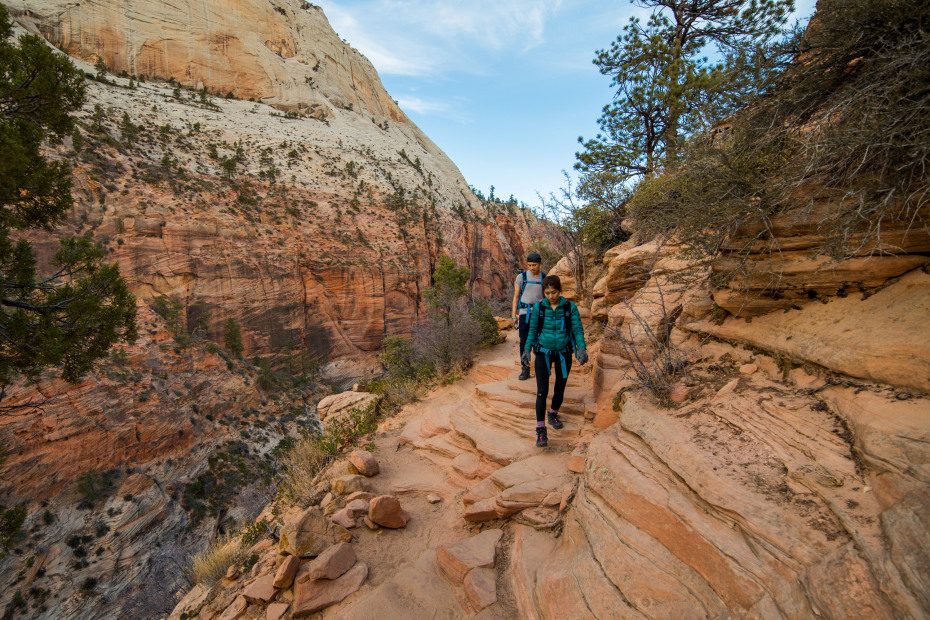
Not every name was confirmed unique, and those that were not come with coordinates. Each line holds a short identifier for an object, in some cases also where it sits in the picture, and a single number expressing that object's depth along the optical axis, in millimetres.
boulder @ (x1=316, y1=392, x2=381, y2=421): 8094
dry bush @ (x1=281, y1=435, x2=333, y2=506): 4414
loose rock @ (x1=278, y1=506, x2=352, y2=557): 3105
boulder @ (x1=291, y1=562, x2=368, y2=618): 2768
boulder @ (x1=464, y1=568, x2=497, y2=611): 2652
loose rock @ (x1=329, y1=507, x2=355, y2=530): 3541
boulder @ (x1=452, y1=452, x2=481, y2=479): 4492
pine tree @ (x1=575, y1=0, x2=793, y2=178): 8328
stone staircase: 4422
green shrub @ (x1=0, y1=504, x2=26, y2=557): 6855
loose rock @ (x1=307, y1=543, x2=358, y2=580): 2919
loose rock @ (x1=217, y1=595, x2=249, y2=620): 2949
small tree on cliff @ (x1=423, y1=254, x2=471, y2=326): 13992
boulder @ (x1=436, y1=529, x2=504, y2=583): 2924
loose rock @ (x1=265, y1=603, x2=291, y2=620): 2779
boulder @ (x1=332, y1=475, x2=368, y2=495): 4125
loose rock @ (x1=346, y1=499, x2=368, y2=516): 3725
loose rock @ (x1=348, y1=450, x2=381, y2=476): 4621
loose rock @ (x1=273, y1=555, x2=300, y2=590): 2939
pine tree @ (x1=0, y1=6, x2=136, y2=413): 5215
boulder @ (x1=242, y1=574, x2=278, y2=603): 2938
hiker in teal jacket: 3969
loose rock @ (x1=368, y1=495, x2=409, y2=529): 3592
